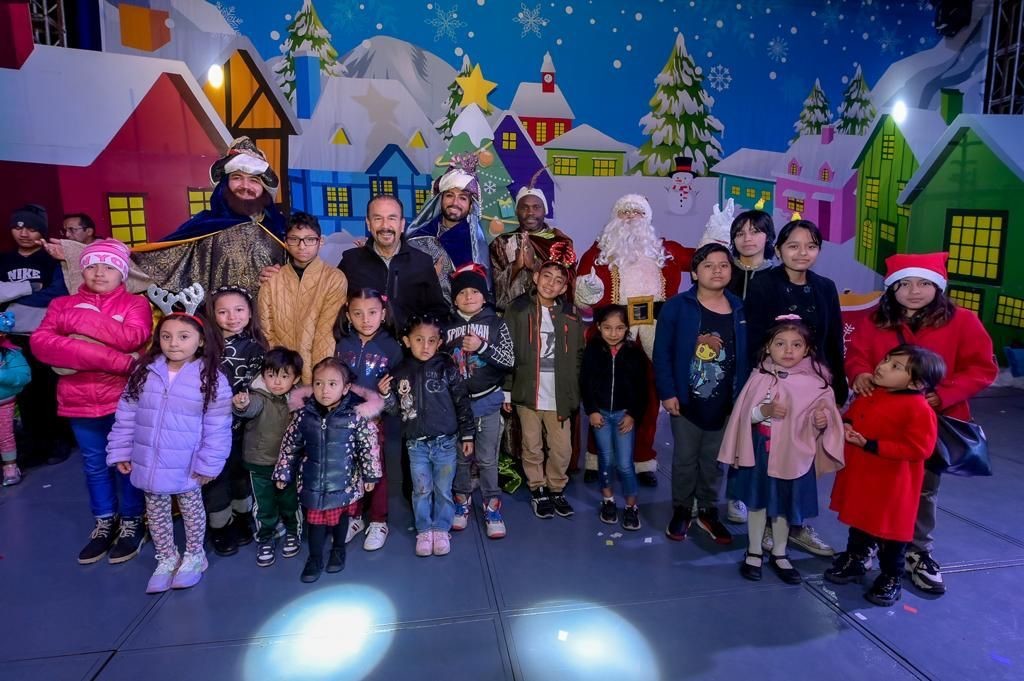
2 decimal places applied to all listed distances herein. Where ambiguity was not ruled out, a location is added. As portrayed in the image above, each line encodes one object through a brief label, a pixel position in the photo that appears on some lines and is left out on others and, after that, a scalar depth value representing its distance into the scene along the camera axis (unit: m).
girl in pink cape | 2.95
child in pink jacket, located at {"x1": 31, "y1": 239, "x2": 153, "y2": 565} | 3.03
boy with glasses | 3.35
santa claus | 4.16
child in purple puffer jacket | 2.90
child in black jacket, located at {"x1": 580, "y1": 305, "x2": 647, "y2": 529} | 3.55
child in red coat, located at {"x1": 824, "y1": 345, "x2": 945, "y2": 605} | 2.70
